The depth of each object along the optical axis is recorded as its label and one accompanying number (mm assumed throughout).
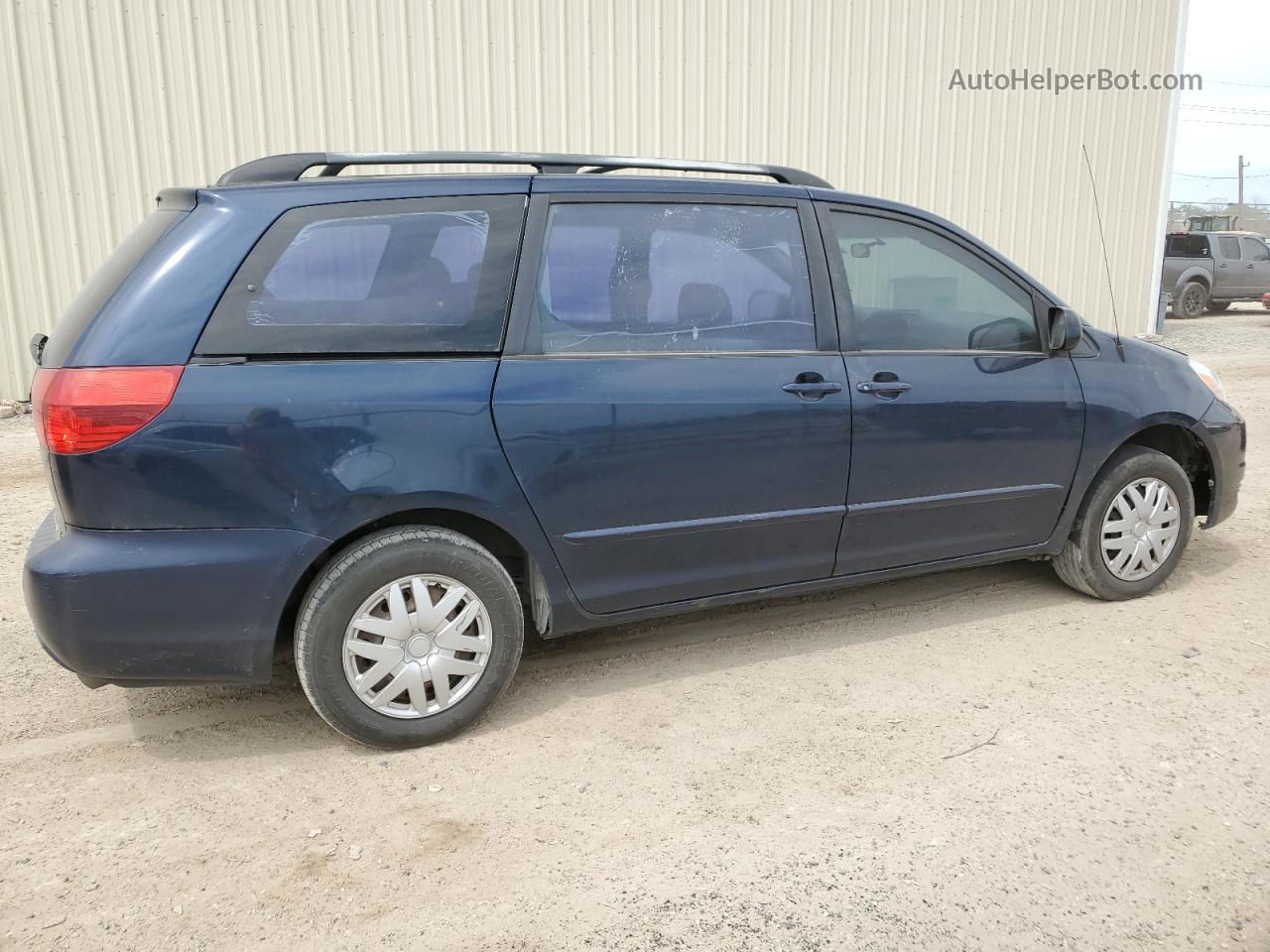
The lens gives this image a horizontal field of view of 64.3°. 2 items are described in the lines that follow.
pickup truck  19359
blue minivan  2705
